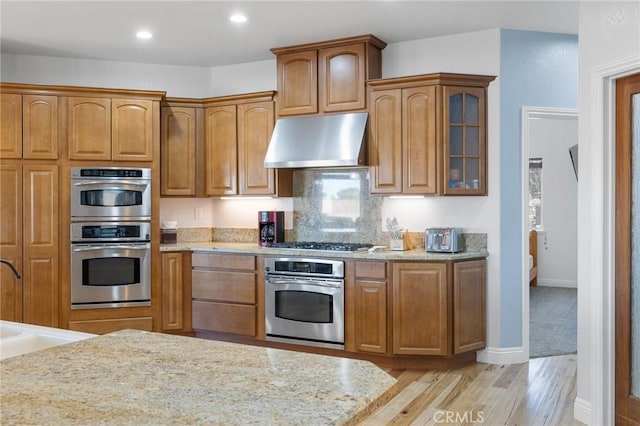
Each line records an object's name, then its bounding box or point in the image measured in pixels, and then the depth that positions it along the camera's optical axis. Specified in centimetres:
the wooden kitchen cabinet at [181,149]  537
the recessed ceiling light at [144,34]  461
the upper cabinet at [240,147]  520
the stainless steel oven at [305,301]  450
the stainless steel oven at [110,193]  492
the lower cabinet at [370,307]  435
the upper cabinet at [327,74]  472
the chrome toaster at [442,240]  443
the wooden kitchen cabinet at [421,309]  425
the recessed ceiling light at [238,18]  420
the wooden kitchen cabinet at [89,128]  495
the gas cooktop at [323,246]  468
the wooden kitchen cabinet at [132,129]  505
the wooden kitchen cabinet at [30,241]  479
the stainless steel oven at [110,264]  494
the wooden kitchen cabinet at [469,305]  430
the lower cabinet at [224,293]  490
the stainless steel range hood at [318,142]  461
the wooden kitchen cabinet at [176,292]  514
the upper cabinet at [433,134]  443
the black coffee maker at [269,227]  526
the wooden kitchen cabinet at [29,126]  482
